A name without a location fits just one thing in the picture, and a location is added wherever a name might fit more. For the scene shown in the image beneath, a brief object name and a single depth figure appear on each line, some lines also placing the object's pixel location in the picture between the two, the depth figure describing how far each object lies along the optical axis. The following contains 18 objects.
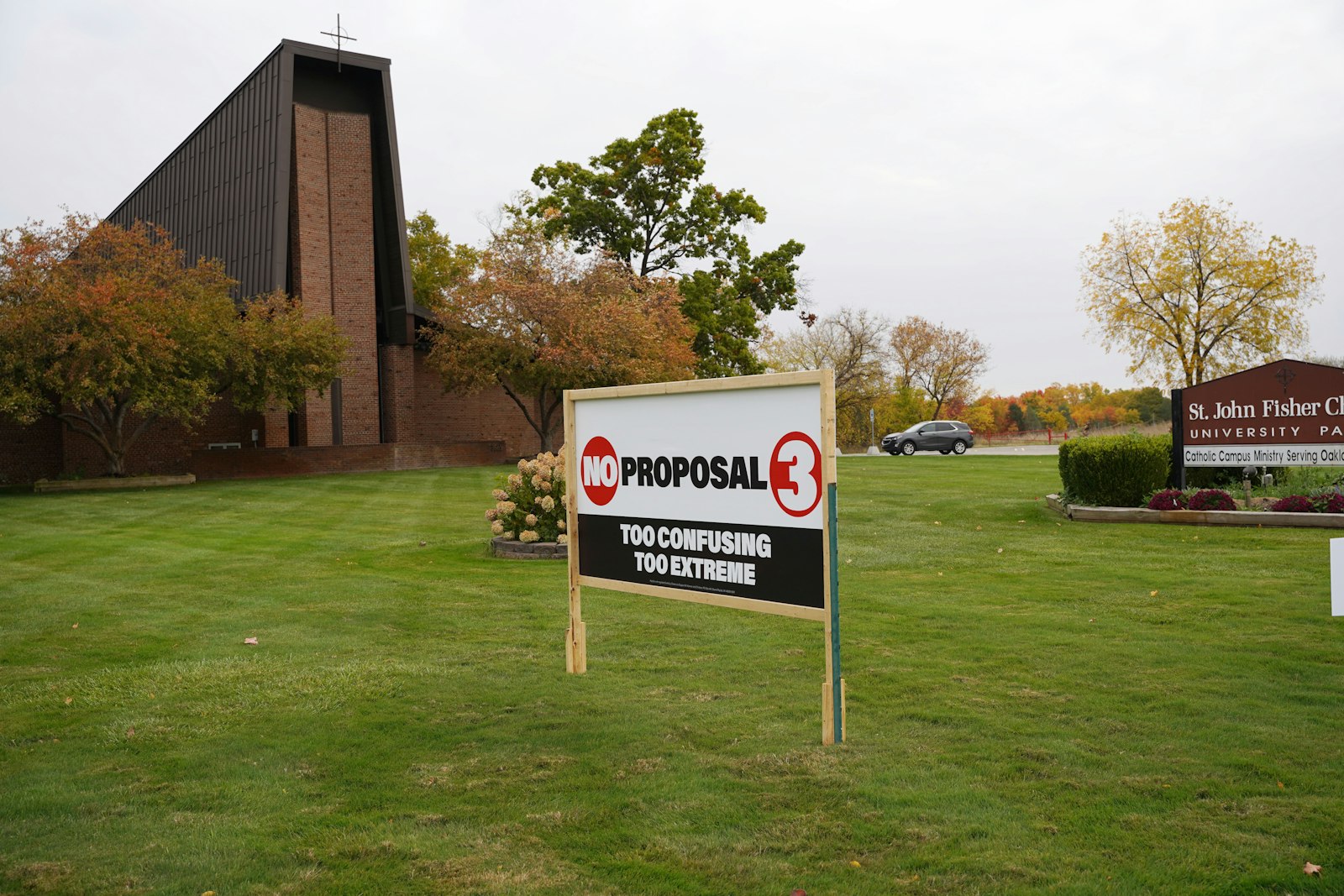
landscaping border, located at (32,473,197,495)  27.50
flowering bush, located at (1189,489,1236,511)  14.09
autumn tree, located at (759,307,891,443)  67.56
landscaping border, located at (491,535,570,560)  11.64
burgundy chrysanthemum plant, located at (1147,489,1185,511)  14.27
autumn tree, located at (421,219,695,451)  33.00
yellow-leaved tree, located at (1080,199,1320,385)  43.25
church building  34.06
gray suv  45.69
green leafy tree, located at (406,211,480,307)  54.78
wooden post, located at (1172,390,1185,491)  14.74
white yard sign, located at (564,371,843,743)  5.19
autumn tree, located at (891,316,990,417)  70.50
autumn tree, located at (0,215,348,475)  25.33
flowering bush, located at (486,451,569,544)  11.60
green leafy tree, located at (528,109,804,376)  43.03
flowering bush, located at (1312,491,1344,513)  13.54
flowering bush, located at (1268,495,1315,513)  13.66
